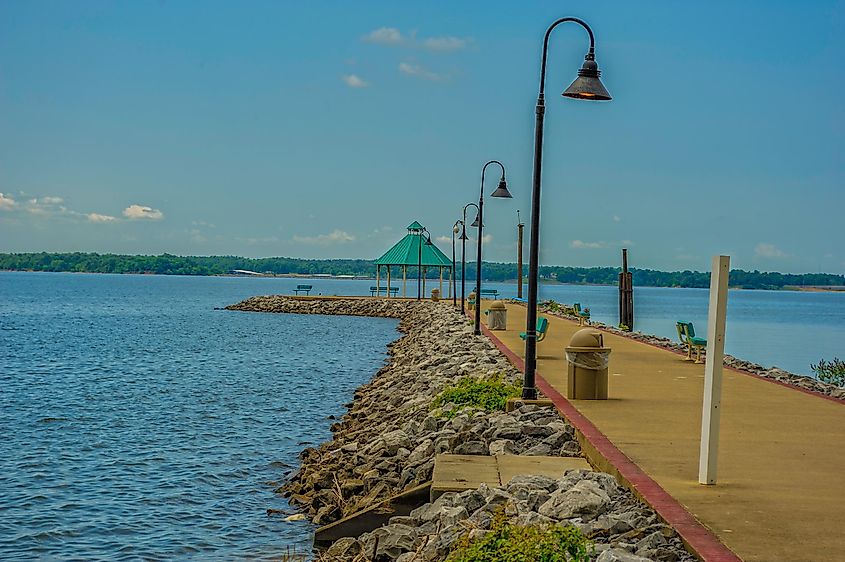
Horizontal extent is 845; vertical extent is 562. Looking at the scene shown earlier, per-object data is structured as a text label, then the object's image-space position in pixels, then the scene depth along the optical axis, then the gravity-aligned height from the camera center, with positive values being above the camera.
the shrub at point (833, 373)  28.30 -2.64
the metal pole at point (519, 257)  65.38 +1.03
